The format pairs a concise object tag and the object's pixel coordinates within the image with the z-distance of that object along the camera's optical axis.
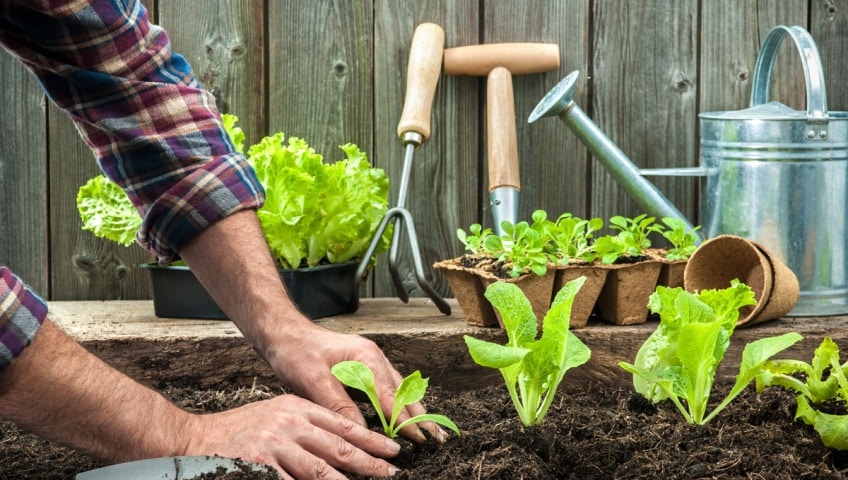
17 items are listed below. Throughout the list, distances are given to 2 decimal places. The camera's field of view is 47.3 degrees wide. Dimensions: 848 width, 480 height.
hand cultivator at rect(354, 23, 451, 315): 1.84
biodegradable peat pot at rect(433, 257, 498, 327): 1.64
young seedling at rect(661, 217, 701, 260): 1.73
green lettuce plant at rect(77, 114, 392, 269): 1.80
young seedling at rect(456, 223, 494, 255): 1.72
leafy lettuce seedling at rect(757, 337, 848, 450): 1.08
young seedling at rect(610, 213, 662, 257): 1.69
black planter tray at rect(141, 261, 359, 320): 1.79
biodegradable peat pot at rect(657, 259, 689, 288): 1.70
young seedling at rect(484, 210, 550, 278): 1.60
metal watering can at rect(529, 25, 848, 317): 1.76
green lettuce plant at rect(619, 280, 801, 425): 1.11
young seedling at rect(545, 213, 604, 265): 1.66
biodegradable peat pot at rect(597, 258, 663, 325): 1.66
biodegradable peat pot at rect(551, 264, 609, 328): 1.63
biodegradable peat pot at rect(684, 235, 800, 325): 1.58
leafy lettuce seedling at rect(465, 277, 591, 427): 1.12
